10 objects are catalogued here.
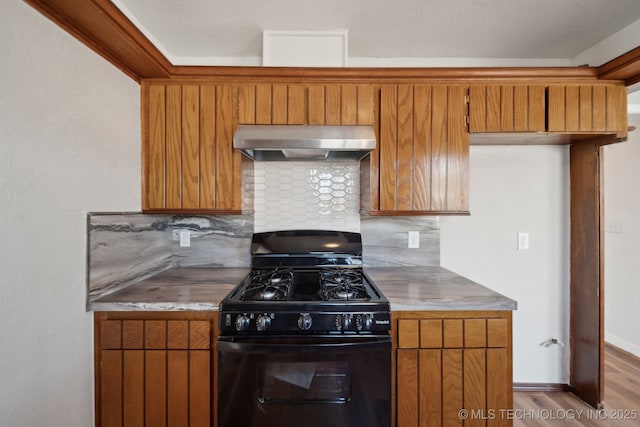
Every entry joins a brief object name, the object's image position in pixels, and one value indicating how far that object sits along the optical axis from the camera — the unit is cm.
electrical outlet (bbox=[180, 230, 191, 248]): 209
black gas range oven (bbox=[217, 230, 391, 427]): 129
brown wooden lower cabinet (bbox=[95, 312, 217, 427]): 135
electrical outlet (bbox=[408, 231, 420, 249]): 210
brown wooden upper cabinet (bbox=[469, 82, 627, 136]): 172
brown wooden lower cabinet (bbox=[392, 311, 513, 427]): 138
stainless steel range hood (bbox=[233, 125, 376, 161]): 160
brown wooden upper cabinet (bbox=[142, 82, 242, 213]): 174
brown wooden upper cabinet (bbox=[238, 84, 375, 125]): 175
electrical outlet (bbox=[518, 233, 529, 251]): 222
